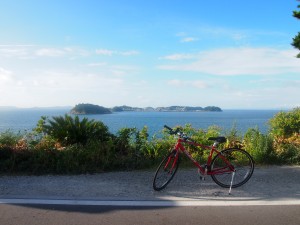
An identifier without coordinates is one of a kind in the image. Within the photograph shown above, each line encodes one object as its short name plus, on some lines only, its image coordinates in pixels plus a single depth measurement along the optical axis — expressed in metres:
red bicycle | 4.51
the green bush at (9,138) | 6.16
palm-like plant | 6.35
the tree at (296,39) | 6.25
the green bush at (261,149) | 5.95
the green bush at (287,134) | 5.98
